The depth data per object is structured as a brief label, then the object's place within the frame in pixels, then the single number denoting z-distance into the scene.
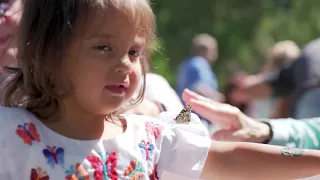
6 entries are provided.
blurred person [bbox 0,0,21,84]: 2.89
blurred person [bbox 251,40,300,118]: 5.83
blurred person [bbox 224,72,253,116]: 7.39
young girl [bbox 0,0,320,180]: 1.89
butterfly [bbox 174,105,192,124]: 2.13
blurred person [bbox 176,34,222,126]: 7.61
